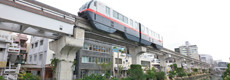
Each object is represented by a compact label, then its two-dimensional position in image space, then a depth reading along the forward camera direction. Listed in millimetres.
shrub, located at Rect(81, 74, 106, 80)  10901
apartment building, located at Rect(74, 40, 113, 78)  26641
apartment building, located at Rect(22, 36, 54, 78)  25016
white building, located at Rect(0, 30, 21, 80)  18859
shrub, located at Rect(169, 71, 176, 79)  27438
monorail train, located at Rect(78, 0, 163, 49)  11414
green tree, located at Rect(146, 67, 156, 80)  20025
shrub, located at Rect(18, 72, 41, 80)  11070
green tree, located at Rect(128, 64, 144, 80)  16703
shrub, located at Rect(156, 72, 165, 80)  23059
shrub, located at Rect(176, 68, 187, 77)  31009
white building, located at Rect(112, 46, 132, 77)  35362
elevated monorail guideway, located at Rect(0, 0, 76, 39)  7562
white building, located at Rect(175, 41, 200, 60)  99412
